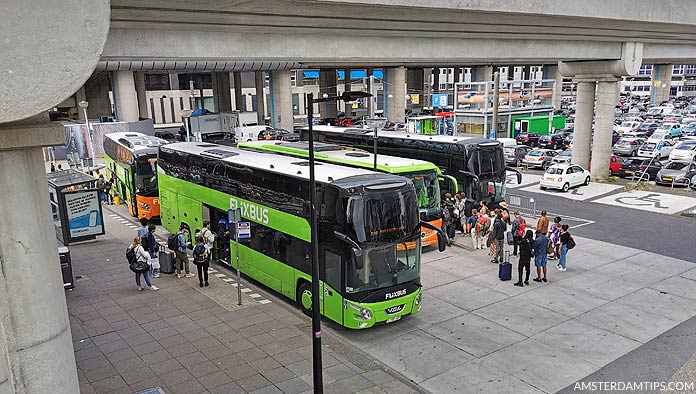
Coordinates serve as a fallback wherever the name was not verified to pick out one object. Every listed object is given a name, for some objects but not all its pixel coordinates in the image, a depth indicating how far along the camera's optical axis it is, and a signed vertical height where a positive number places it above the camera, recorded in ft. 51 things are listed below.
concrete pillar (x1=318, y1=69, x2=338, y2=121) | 244.98 -1.21
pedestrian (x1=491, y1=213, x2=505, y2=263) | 56.80 -15.61
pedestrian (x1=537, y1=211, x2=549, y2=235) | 54.31 -14.06
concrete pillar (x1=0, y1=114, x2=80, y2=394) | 23.31 -7.79
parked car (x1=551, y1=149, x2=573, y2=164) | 111.65 -15.79
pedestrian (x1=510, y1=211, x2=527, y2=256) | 57.62 -15.36
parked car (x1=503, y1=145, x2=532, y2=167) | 120.26 -15.98
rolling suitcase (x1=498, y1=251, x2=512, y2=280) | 52.95 -18.00
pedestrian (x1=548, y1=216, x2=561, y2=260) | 56.75 -16.55
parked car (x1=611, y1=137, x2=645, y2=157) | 125.49 -15.53
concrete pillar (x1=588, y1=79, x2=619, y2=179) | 100.01 -9.04
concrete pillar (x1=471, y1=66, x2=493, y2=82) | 235.20 +3.45
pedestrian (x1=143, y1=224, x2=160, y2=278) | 55.21 -15.90
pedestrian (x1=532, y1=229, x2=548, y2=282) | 51.21 -15.87
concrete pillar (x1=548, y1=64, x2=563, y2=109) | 247.91 -0.28
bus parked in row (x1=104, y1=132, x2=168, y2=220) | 75.92 -11.36
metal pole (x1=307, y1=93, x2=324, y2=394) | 30.40 -11.62
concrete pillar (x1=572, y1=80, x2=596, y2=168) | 103.24 -8.09
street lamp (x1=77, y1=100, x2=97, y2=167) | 106.11 -10.98
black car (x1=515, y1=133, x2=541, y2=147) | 144.05 -15.35
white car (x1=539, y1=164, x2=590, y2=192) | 93.56 -16.47
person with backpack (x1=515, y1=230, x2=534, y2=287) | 50.67 -15.76
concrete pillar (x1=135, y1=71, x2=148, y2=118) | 211.41 -0.36
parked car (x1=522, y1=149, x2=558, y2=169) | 115.34 -16.25
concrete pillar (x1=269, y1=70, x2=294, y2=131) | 182.50 -4.40
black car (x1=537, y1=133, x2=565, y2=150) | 137.08 -15.31
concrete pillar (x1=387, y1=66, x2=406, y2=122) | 215.72 -2.92
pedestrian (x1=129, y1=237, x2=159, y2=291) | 50.06 -14.81
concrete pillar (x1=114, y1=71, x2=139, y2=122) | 164.39 -1.71
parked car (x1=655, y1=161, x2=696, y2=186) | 95.30 -16.63
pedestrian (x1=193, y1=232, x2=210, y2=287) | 50.67 -15.48
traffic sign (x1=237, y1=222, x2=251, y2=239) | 47.03 -11.87
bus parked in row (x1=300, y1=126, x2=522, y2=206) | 71.56 -10.34
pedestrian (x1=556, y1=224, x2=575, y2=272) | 53.78 -15.85
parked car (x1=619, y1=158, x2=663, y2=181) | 101.04 -16.93
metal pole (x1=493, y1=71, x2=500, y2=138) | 101.96 -2.95
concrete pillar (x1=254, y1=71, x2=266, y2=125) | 198.59 -2.91
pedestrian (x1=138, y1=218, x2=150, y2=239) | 55.42 -14.07
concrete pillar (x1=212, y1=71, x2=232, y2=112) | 216.33 -2.00
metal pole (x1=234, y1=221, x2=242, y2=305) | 47.41 -17.10
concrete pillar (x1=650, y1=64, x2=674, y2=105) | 274.36 -3.55
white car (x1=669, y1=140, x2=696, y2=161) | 108.06 -14.81
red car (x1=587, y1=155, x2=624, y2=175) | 105.70 -16.42
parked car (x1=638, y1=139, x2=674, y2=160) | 119.14 -15.50
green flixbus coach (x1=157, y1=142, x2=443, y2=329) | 40.04 -11.40
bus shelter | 64.54 -13.64
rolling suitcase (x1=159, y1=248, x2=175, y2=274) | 55.42 -17.04
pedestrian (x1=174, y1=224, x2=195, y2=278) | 54.43 -16.44
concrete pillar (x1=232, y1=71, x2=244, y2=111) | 225.76 -2.42
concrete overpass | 21.45 +3.22
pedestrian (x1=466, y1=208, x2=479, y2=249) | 62.85 -16.36
